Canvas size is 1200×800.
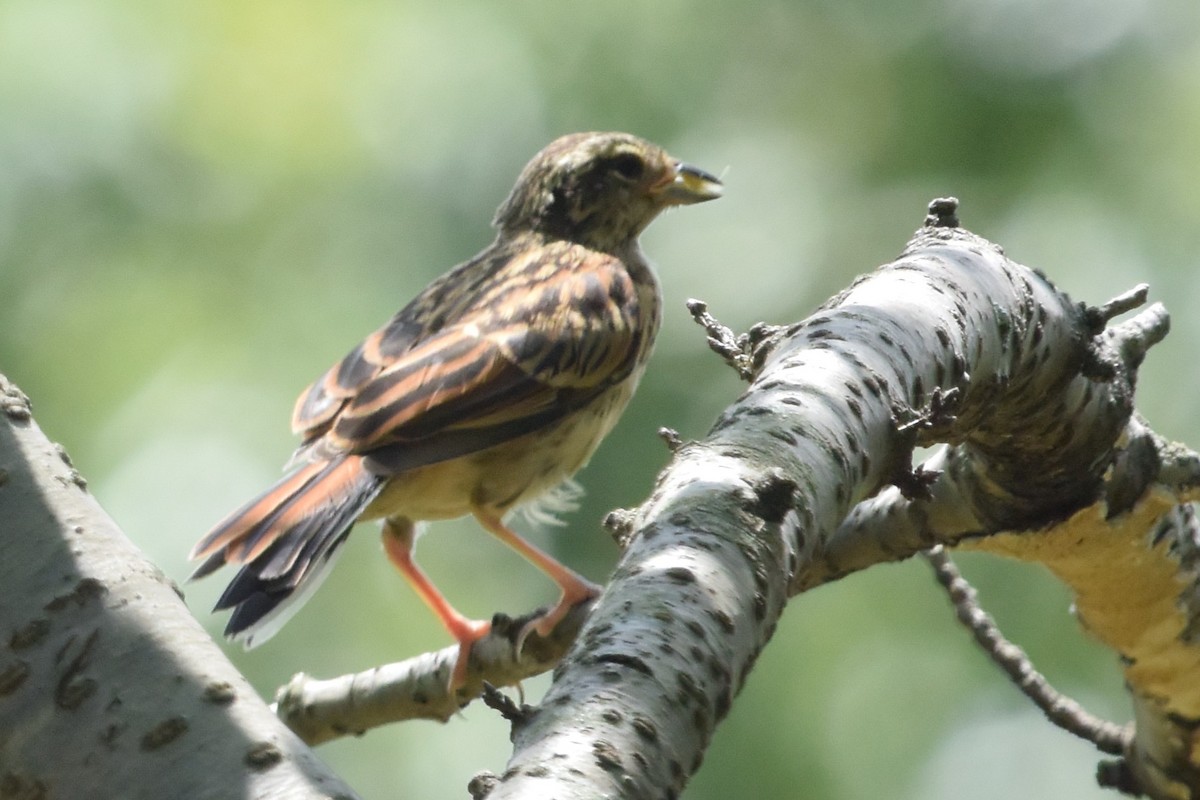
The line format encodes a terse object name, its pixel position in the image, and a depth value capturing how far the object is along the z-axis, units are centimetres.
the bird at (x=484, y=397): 821
